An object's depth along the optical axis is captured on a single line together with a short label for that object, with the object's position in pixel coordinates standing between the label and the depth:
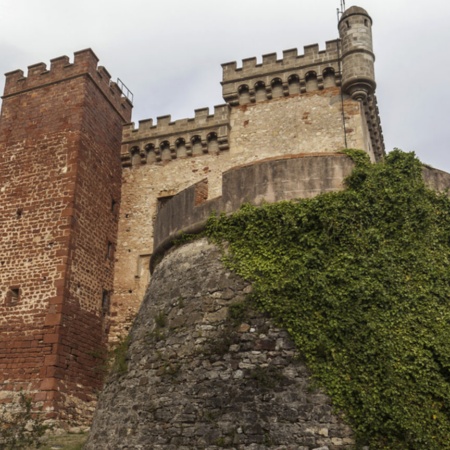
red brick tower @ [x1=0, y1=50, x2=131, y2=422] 15.25
